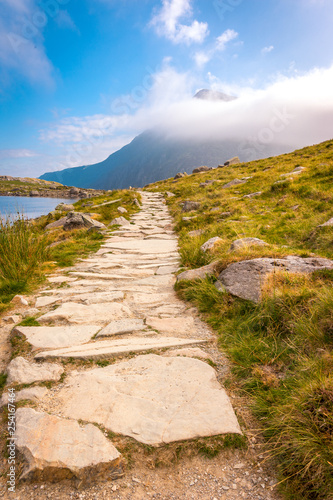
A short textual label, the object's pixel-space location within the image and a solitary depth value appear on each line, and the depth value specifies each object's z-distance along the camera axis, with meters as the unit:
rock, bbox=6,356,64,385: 2.38
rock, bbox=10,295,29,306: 4.09
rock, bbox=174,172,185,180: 42.56
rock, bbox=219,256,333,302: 3.54
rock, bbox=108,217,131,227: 11.28
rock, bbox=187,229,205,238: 7.99
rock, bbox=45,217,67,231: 11.44
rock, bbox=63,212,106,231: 9.93
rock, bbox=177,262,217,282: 4.56
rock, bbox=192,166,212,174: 47.37
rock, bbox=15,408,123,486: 1.61
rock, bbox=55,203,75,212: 16.84
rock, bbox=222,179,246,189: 18.92
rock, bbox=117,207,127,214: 13.63
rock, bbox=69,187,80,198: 64.21
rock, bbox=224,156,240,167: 45.34
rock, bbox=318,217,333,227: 5.81
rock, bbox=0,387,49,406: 2.16
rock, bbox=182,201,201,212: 12.90
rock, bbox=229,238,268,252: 5.01
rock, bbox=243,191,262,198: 12.61
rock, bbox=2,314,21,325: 3.54
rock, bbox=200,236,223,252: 5.68
